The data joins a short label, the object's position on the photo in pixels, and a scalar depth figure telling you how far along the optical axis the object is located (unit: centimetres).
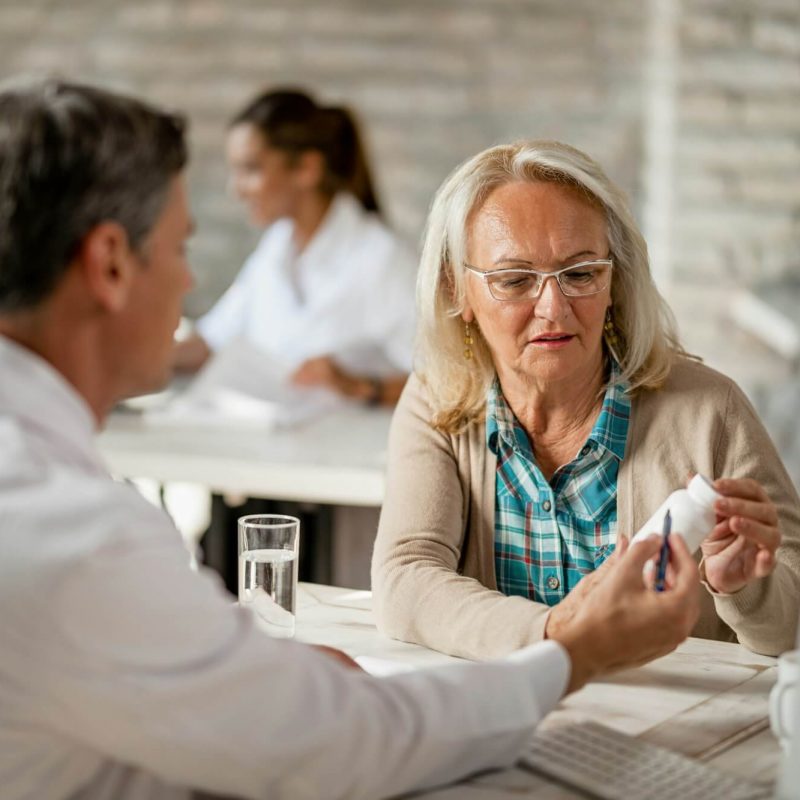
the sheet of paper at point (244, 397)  332
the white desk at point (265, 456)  290
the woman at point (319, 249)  372
